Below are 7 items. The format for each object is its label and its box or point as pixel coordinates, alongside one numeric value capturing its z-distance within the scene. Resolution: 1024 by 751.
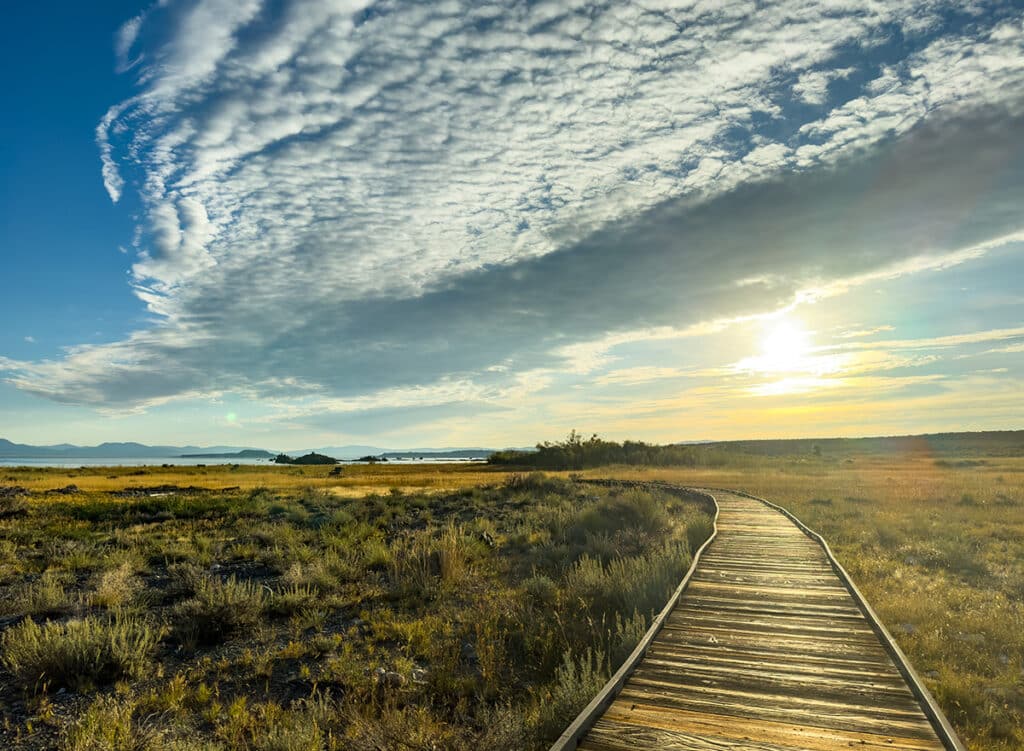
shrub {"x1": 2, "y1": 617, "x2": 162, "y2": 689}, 8.14
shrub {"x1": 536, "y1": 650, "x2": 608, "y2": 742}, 5.85
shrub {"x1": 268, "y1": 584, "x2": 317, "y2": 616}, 11.95
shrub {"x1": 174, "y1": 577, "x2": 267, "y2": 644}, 10.34
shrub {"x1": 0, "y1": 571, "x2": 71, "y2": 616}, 11.44
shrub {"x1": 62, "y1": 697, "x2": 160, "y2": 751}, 5.52
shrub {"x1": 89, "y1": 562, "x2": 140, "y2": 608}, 12.12
